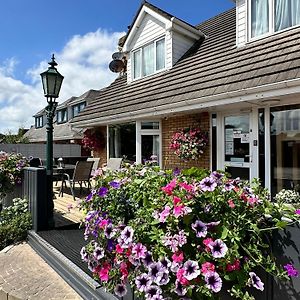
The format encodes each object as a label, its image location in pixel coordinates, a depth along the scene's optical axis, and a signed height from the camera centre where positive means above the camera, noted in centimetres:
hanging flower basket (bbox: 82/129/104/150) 1241 +40
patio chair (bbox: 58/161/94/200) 764 -62
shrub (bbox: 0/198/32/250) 482 -125
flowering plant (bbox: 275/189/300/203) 472 -81
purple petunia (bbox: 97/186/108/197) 239 -35
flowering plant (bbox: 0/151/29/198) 577 -44
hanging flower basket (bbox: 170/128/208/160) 778 +13
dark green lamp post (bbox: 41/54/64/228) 537 +107
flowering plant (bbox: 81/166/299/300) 177 -59
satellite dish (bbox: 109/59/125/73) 1430 +404
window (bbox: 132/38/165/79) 1000 +317
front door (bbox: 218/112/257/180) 673 +8
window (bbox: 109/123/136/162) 1057 +29
